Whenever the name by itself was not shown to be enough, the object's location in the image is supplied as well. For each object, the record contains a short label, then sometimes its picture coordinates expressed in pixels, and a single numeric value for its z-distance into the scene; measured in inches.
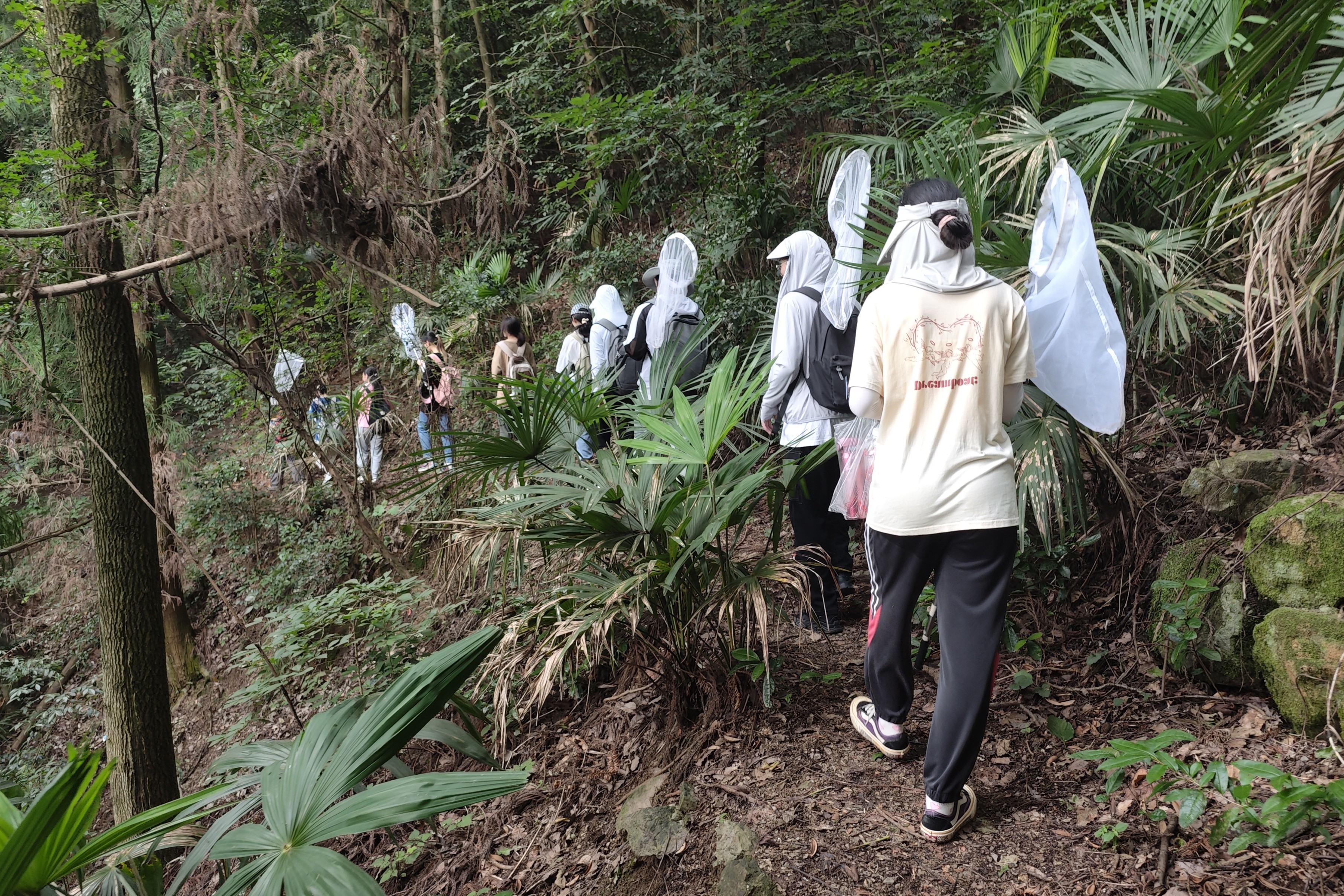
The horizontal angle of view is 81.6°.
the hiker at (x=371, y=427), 298.0
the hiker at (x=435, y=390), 288.8
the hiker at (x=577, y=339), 293.7
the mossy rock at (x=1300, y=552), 113.4
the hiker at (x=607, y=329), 264.4
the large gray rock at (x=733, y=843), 104.1
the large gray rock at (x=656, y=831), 111.7
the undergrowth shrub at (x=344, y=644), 194.1
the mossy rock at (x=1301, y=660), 107.3
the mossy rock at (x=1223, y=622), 120.3
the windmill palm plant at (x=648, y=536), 119.0
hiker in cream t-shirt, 92.6
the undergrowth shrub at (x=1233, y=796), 75.6
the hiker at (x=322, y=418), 242.8
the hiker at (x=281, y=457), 328.8
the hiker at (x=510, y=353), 299.6
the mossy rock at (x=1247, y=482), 134.2
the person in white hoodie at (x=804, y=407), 154.6
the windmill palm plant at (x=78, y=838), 62.0
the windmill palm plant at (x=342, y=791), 67.4
